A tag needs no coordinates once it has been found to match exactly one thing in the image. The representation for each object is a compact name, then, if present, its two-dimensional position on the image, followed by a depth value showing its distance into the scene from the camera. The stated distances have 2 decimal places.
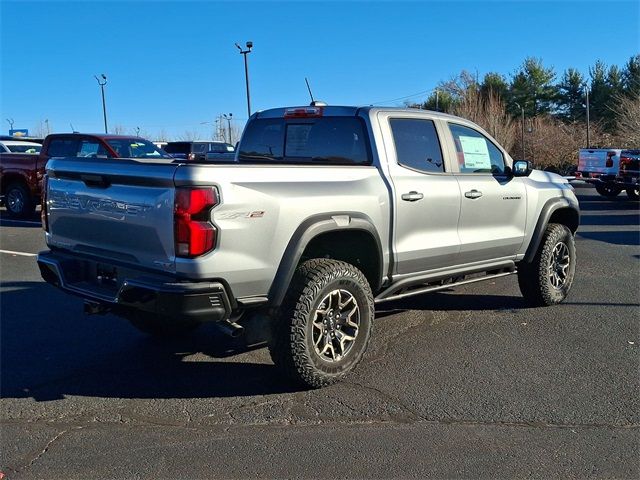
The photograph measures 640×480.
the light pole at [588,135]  33.22
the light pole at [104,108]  39.91
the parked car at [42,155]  12.93
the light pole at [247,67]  27.67
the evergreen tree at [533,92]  47.53
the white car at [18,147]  17.02
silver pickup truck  3.81
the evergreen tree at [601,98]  42.91
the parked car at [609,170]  16.98
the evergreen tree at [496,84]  47.39
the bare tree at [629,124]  30.88
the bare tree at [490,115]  32.81
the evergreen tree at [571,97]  47.03
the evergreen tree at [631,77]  42.20
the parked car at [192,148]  24.14
